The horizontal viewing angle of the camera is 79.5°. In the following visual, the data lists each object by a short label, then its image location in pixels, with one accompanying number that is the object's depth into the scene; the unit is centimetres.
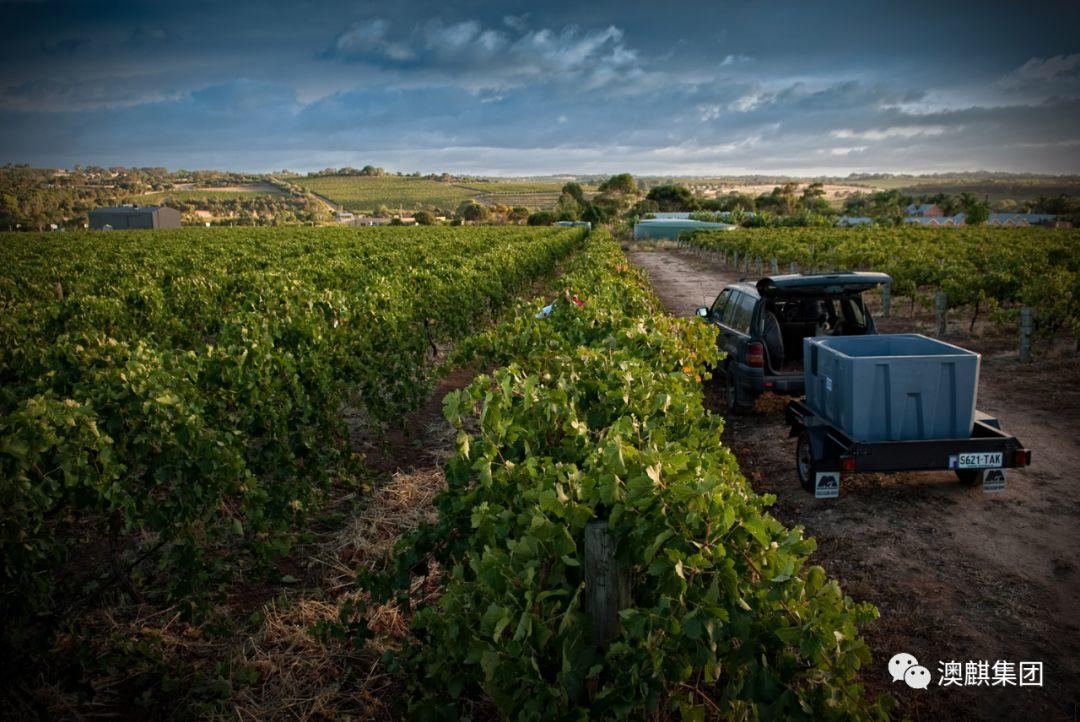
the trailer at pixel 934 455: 571
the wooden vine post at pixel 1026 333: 1164
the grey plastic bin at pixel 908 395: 575
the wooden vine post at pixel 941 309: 1441
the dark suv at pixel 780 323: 791
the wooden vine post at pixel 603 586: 240
